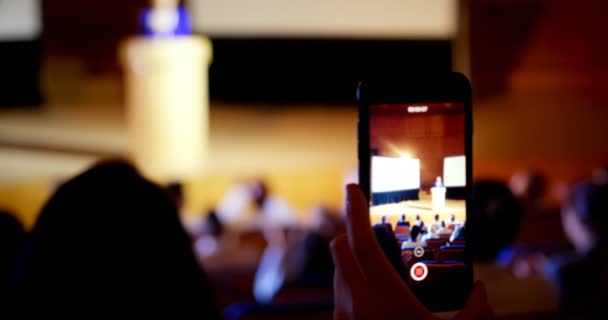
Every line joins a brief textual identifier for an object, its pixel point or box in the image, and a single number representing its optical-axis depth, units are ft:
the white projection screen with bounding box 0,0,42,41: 21.08
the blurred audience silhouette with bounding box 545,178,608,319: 6.79
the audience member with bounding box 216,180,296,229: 19.90
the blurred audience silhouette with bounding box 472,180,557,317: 3.58
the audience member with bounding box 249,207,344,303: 10.17
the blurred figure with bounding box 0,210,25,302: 3.57
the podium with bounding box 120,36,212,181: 20.99
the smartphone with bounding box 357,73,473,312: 2.50
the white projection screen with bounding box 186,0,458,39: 22.22
